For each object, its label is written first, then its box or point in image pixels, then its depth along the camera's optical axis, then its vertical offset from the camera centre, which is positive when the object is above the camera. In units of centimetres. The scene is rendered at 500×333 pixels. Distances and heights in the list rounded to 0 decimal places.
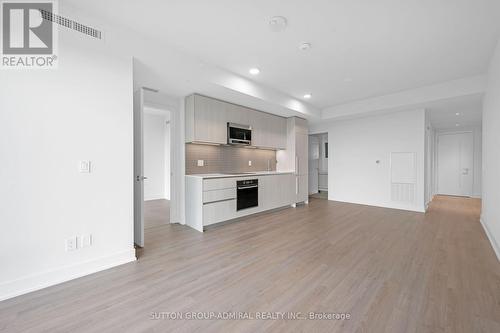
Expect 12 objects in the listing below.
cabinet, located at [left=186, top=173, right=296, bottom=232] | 368 -70
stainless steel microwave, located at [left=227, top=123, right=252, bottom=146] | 446 +65
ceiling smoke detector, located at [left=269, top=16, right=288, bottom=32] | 232 +159
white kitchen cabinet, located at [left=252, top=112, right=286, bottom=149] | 509 +84
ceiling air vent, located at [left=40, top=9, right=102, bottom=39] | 204 +143
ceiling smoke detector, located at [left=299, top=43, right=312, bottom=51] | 281 +160
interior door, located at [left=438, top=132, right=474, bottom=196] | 756 +4
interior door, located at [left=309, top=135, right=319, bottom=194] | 826 +3
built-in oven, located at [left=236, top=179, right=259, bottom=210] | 421 -62
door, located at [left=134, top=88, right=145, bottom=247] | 294 -8
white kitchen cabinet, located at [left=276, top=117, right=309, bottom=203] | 572 +22
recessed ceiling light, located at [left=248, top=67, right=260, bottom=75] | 355 +160
